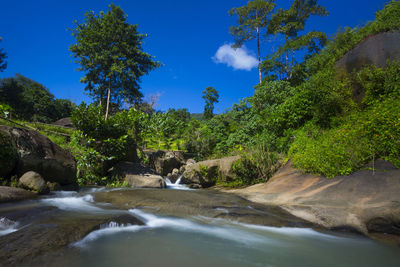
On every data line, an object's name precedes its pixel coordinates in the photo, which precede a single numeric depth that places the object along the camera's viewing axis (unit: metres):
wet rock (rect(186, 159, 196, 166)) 21.33
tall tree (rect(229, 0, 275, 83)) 21.69
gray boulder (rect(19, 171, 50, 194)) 6.42
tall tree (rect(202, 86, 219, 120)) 53.94
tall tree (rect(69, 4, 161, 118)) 23.44
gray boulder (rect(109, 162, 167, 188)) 10.91
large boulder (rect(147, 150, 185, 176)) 18.73
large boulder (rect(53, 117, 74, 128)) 30.15
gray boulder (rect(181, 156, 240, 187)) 10.43
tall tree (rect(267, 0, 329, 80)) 21.05
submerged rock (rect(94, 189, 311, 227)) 4.60
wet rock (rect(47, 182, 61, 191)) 7.34
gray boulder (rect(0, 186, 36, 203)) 5.20
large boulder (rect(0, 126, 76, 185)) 7.09
